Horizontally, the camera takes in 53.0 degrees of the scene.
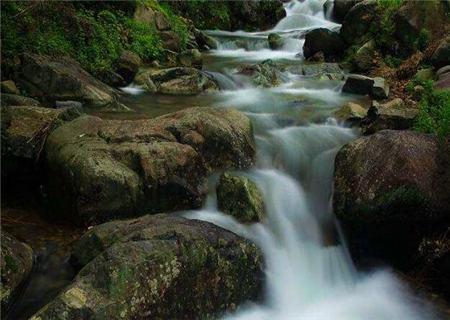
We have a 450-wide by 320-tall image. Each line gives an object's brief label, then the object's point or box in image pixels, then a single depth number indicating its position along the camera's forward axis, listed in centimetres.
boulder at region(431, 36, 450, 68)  1048
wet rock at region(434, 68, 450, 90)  868
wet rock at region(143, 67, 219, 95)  1023
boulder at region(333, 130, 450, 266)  532
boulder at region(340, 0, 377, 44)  1386
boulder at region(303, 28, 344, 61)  1422
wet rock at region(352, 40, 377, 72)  1286
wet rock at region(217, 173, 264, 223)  543
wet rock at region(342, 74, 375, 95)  1055
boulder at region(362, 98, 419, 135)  736
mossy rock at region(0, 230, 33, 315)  388
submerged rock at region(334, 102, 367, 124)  845
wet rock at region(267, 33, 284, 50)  1612
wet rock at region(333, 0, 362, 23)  1762
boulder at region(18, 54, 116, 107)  816
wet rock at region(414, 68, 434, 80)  1032
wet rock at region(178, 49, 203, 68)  1240
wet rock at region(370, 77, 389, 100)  1003
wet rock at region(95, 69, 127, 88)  1030
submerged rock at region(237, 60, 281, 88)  1132
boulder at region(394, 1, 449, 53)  1238
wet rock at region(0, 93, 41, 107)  669
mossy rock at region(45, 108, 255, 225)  507
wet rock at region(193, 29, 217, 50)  1579
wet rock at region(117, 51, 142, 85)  1066
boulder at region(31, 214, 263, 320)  345
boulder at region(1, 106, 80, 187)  576
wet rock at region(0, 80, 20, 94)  775
